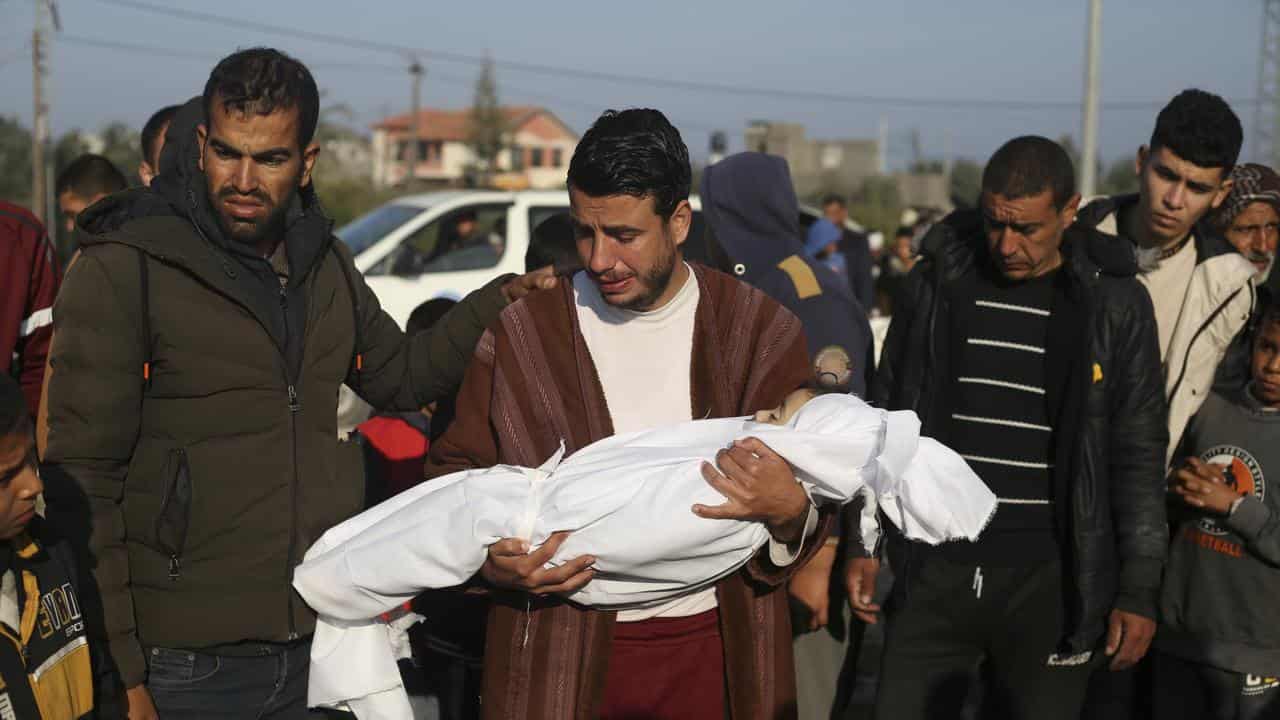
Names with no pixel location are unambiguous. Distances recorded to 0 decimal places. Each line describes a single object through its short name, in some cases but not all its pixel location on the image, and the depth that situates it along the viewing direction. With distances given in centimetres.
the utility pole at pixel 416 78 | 6072
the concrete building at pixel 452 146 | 8956
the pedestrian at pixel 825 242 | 1367
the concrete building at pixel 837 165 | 5597
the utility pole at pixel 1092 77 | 2019
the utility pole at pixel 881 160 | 7288
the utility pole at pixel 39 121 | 3194
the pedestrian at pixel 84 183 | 573
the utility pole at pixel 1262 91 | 3409
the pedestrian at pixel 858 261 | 1371
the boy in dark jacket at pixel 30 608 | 235
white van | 1108
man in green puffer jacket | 256
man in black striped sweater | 374
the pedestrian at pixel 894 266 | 1437
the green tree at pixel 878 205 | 4647
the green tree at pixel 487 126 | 6338
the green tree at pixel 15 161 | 4503
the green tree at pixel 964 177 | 6166
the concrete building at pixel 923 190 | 5662
